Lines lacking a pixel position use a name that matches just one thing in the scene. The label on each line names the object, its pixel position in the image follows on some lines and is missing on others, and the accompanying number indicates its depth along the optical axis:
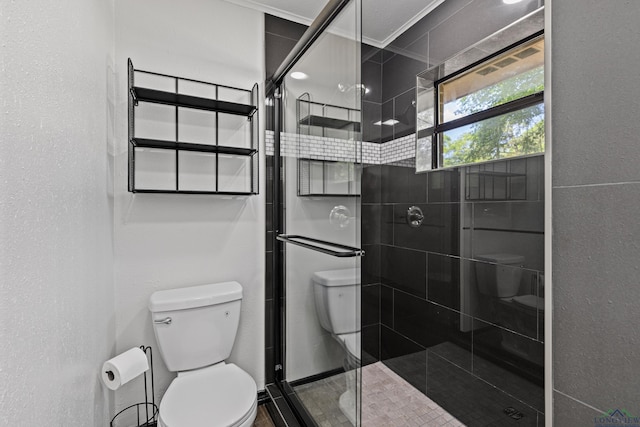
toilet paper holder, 1.57
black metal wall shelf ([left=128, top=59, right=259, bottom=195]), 1.57
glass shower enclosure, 1.17
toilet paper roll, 1.21
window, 1.42
